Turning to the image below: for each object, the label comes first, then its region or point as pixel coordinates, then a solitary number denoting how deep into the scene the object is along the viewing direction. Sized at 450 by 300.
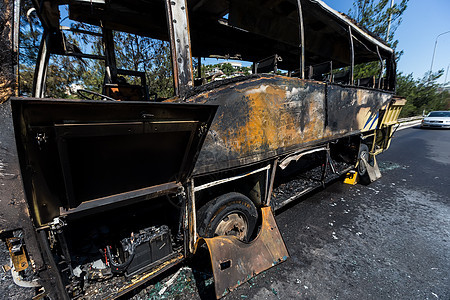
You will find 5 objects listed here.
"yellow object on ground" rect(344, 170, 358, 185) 4.88
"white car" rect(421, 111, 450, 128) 14.64
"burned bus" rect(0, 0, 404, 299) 1.12
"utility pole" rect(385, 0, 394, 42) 11.50
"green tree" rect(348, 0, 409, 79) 11.54
